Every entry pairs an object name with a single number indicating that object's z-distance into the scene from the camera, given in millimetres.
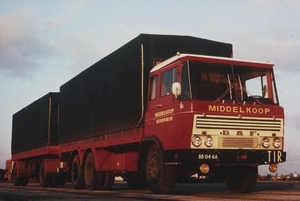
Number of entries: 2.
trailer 22984
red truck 11820
